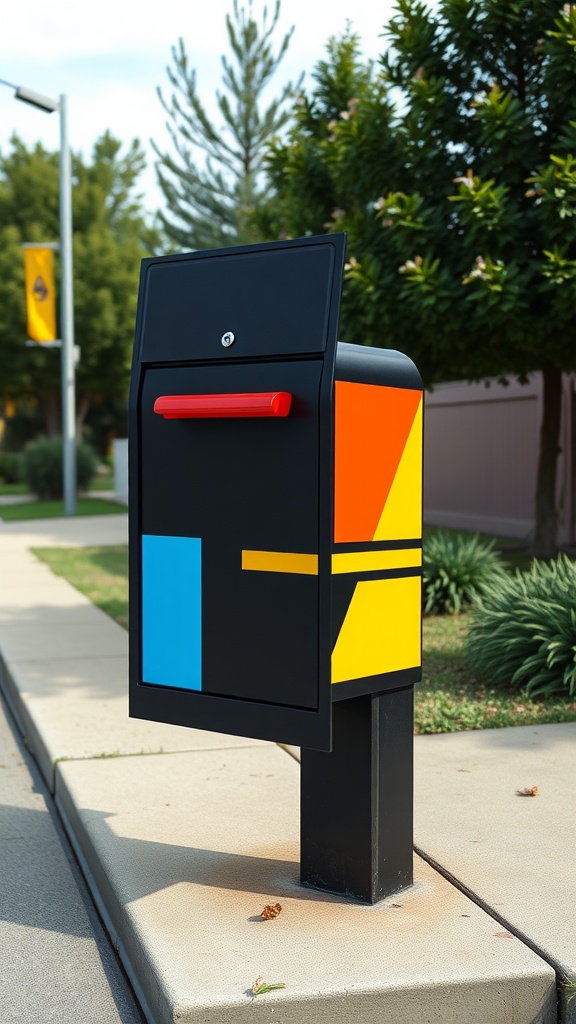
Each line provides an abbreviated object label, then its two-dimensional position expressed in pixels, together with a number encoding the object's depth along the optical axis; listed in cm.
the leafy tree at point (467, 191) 923
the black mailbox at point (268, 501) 338
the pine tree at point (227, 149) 2712
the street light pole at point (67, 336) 2288
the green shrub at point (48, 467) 2717
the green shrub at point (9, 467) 3836
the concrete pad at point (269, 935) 310
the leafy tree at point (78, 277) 3978
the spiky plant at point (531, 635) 668
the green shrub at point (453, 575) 958
